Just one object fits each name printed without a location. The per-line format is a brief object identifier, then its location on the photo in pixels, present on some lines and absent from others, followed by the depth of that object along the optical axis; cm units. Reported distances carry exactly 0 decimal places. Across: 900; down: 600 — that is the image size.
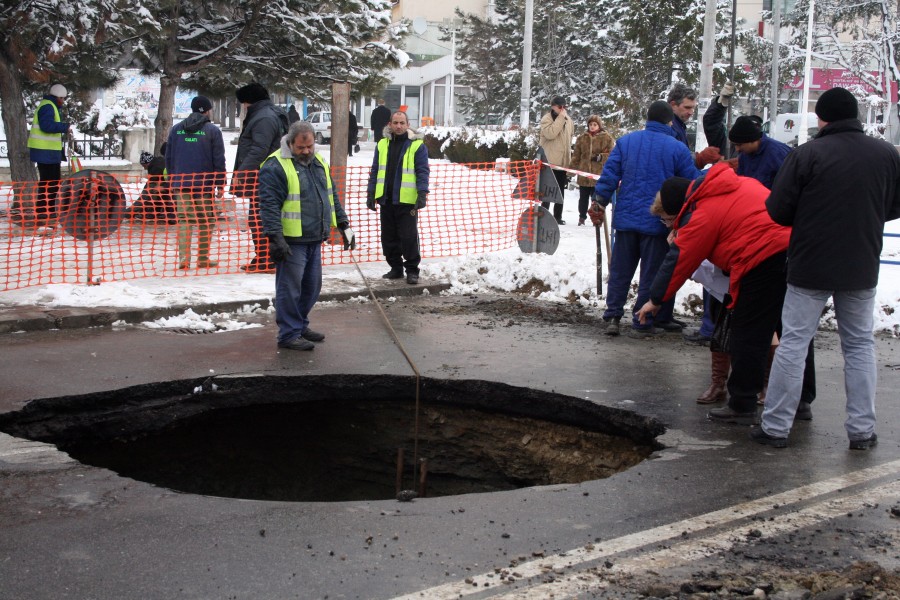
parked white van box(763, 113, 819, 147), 3497
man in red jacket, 596
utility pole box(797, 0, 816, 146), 3553
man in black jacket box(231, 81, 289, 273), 1081
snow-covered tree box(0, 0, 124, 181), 1254
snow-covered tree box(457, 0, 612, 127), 4572
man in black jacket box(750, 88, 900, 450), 539
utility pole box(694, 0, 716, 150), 1620
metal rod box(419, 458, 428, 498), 685
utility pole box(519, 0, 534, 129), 2861
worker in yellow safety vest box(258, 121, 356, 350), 766
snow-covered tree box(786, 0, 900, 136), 3991
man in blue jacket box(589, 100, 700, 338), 858
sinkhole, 641
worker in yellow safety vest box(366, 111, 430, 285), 1037
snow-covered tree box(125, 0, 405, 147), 1516
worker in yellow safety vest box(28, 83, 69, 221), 1334
